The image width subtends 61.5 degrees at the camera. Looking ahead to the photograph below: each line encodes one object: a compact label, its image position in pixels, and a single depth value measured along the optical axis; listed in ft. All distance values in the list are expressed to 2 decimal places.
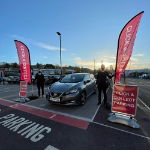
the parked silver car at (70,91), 16.69
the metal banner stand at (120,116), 12.42
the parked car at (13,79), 65.14
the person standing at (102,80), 18.07
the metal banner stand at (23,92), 22.53
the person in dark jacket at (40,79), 25.60
